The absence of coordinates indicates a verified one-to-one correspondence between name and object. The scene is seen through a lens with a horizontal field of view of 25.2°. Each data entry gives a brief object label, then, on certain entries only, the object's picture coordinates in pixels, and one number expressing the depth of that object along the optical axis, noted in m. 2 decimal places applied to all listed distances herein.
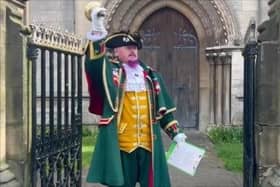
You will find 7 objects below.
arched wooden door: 15.17
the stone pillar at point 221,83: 14.34
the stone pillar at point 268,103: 6.01
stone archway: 14.37
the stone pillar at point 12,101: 5.57
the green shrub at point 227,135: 13.08
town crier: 5.39
